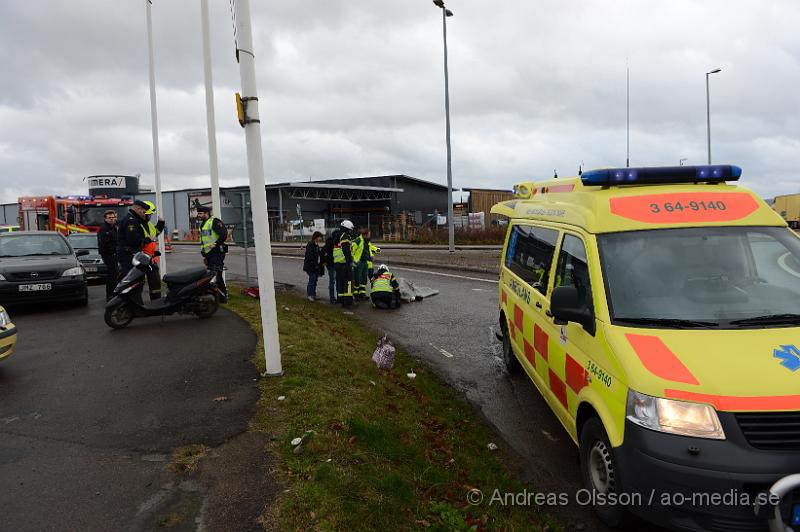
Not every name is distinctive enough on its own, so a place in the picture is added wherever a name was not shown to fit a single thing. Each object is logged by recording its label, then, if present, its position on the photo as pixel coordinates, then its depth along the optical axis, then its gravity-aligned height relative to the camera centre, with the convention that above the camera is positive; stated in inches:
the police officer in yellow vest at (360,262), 482.0 -32.5
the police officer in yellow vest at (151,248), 369.7 -8.0
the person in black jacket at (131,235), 374.6 +1.7
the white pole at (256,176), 209.0 +23.0
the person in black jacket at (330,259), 475.8 -27.7
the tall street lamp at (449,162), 894.4 +111.4
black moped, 322.3 -38.8
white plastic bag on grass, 257.8 -64.7
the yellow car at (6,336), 226.7 -40.9
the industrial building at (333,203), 1813.5 +112.2
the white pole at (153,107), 549.2 +138.6
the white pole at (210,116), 444.1 +102.8
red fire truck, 820.6 +45.7
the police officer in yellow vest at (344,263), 449.1 -30.0
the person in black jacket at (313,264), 480.4 -31.8
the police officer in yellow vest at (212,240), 387.5 -4.1
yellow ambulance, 101.2 -30.1
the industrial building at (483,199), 1672.9 +77.3
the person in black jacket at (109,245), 418.3 -5.0
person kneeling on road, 442.6 -54.5
